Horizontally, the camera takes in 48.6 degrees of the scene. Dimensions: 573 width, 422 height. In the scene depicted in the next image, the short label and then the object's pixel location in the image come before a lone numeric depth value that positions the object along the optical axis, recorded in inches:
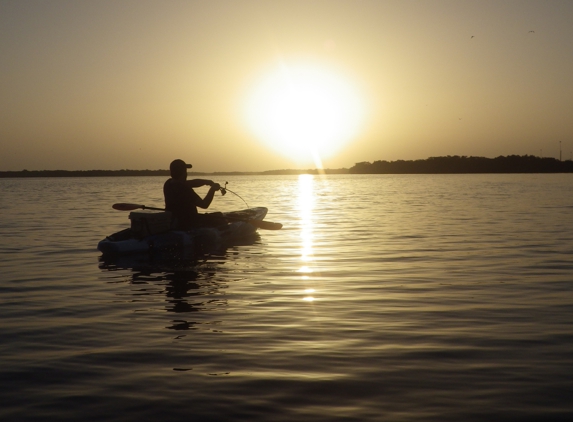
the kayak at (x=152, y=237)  616.1
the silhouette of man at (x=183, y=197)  642.2
